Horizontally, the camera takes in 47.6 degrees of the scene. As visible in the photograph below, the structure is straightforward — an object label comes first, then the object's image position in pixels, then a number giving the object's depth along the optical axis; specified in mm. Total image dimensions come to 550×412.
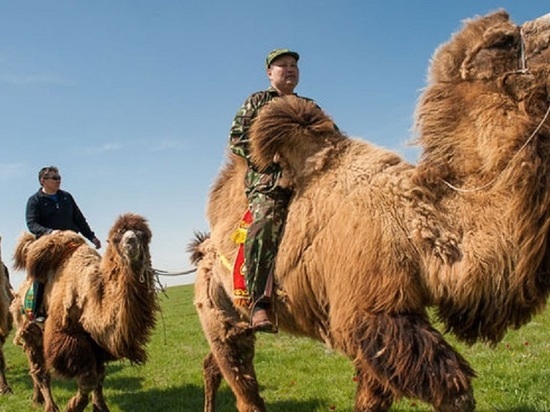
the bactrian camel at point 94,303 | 6906
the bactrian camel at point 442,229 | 3230
